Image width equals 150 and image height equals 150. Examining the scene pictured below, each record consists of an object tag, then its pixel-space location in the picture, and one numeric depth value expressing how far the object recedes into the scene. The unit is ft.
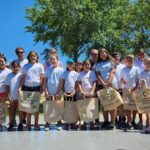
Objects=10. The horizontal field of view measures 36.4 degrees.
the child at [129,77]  18.80
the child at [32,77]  19.04
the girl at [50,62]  19.28
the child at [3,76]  19.70
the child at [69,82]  19.26
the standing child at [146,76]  18.30
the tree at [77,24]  55.72
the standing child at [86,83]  19.26
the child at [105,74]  18.90
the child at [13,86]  19.35
